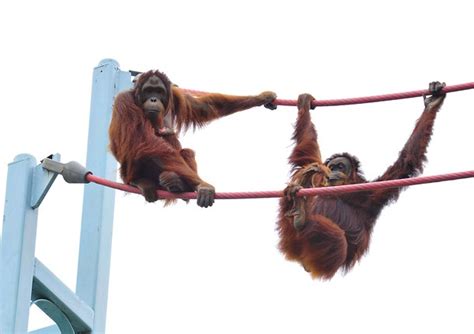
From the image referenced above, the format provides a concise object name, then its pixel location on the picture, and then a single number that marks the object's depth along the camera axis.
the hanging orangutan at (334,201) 16.95
